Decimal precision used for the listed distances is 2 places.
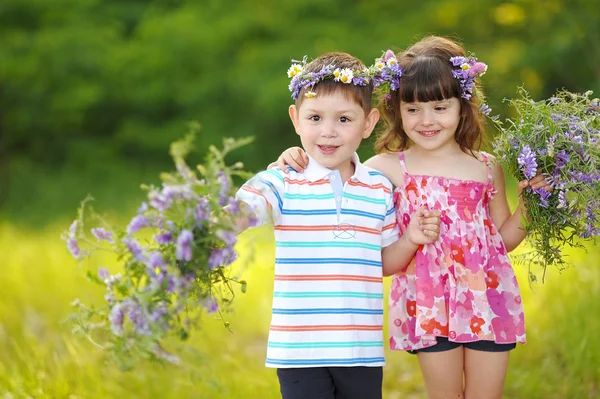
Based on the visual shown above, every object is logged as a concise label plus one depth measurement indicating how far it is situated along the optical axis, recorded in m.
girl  5.81
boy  5.41
